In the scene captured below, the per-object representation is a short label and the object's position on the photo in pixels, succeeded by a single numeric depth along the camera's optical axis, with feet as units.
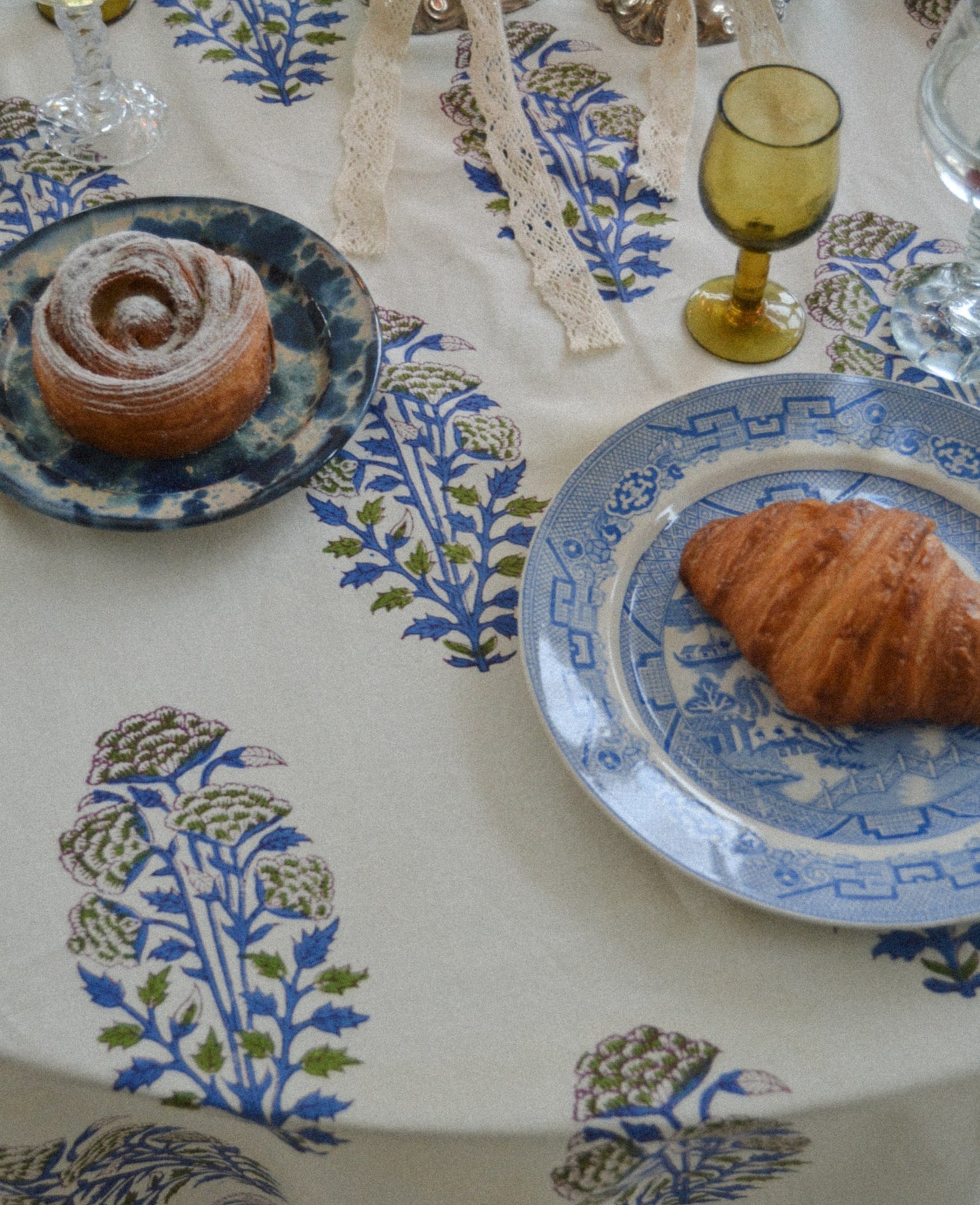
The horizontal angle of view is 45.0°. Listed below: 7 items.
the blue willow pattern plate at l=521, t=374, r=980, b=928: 2.50
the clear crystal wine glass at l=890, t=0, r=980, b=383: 3.12
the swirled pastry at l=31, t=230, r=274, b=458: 3.03
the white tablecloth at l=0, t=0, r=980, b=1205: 2.32
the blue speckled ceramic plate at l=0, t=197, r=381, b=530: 3.06
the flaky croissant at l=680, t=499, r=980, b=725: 2.65
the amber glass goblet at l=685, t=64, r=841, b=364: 3.08
